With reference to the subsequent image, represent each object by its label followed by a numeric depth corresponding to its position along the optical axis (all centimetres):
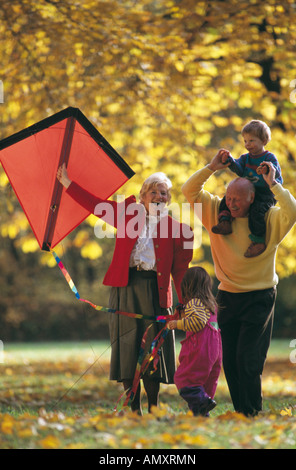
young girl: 916
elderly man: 940
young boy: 903
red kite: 1030
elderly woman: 973
